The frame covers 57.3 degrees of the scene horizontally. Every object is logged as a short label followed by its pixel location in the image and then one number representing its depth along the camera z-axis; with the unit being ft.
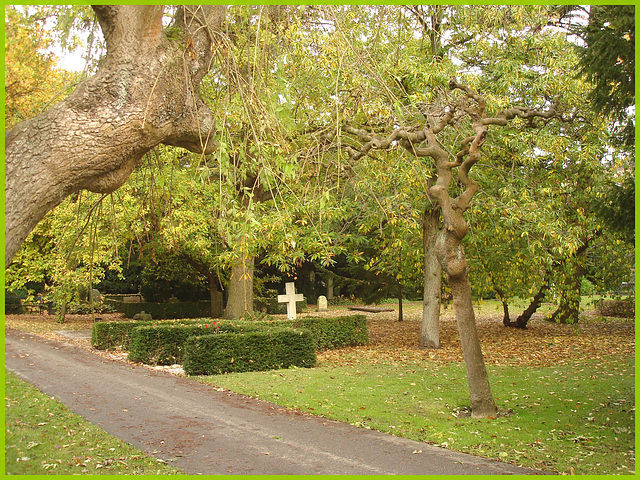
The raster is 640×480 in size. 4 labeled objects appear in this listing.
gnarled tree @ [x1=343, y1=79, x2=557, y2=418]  26.58
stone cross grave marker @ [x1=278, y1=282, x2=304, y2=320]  57.21
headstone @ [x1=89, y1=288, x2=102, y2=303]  97.78
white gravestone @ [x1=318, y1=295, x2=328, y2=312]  112.78
